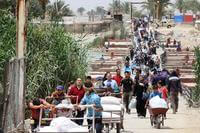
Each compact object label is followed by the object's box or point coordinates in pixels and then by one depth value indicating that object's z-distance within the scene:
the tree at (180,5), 175.46
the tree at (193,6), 189.75
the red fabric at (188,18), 150.12
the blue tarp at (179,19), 146.91
